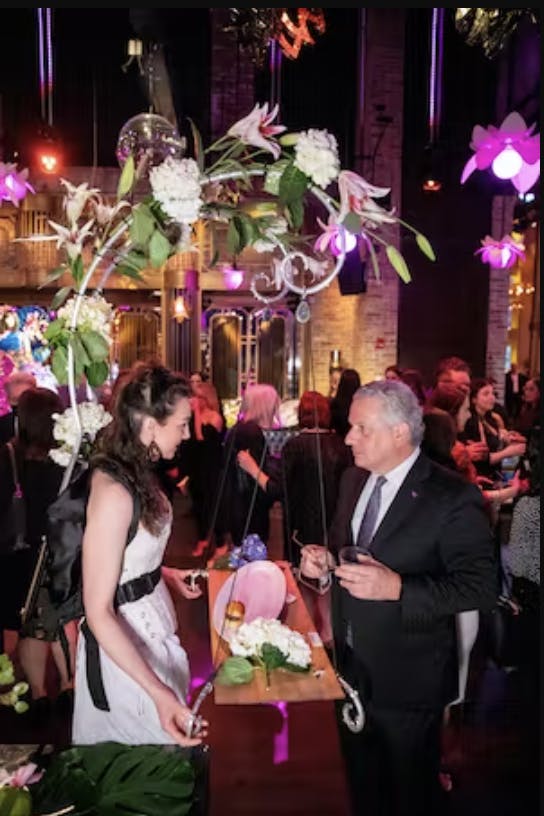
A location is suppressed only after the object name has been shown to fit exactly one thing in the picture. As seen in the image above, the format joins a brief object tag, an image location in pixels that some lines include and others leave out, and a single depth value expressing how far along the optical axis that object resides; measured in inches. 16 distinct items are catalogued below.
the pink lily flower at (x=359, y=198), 74.2
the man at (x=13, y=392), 195.9
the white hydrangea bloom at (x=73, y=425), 82.9
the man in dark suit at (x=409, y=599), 87.3
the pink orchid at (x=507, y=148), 144.7
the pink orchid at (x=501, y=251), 319.0
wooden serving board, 88.5
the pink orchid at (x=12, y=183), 187.6
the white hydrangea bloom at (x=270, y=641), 95.1
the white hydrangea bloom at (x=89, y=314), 78.6
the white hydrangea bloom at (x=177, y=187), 71.1
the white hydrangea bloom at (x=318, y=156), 72.3
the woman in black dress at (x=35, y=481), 139.7
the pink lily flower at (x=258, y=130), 75.2
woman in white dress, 75.0
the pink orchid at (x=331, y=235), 80.0
